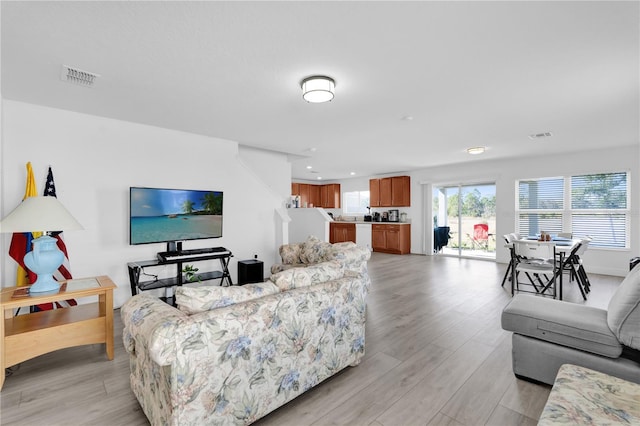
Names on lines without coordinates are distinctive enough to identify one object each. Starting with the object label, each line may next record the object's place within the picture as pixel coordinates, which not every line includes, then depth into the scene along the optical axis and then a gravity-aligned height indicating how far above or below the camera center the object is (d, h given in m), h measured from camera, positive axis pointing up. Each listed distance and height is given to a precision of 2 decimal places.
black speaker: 4.38 -0.90
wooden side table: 2.12 -0.89
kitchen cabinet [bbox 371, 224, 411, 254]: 8.30 -0.80
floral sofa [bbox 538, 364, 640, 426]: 1.19 -0.85
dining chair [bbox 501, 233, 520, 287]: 4.50 -0.48
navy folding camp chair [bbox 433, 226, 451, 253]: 7.89 -0.71
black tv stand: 3.58 -0.66
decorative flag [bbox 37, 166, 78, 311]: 3.17 -0.49
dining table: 4.02 -0.58
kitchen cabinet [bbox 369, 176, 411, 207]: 8.50 +0.58
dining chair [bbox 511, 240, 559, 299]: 4.03 -0.80
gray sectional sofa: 1.76 -0.83
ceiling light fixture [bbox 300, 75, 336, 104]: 2.58 +1.09
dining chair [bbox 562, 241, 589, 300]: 4.05 -0.78
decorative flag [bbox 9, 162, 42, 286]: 3.00 -0.39
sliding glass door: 7.17 -0.21
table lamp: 2.20 -0.10
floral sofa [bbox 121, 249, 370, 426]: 1.40 -0.74
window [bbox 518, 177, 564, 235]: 6.13 +0.10
